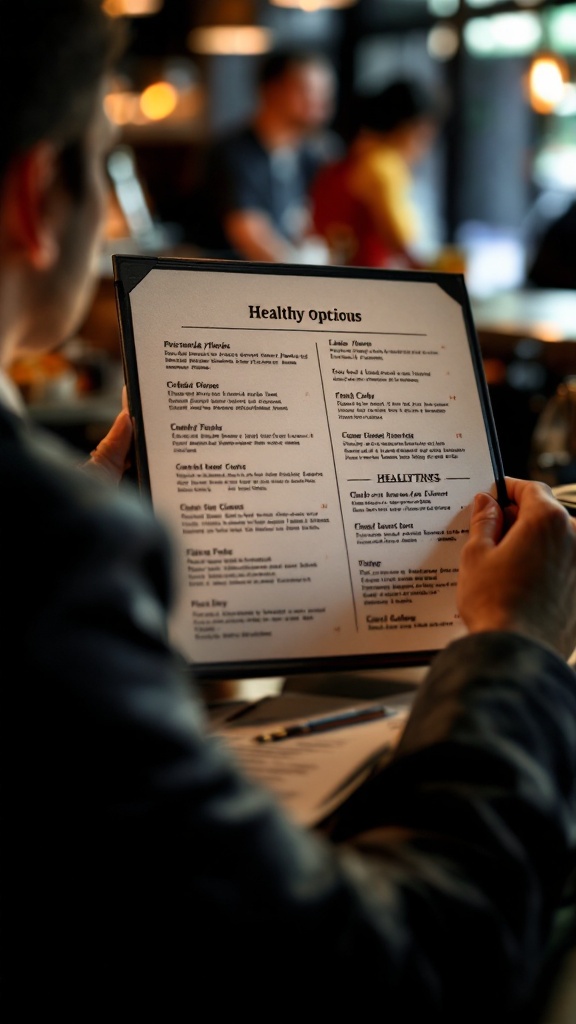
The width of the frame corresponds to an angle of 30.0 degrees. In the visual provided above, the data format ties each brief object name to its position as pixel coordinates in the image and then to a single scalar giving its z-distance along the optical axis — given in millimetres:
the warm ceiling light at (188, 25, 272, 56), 7062
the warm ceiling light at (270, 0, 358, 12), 6168
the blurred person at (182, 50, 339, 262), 4758
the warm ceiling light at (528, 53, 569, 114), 4570
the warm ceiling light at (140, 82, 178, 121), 7082
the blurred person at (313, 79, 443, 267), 4234
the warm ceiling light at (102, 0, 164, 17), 7117
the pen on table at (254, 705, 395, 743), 872
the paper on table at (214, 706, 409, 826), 757
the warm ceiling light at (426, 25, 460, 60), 6855
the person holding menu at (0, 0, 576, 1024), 484
